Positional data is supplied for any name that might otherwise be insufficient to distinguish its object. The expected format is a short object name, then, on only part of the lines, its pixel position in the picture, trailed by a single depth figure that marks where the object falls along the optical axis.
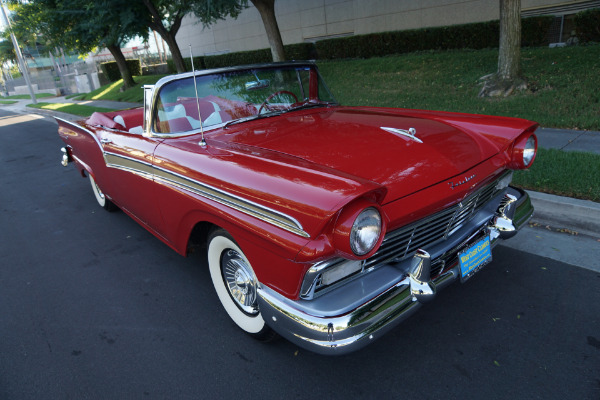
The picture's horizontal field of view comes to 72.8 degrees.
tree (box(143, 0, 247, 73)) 9.22
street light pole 19.12
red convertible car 1.82
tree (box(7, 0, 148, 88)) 12.25
